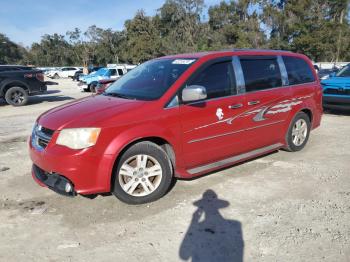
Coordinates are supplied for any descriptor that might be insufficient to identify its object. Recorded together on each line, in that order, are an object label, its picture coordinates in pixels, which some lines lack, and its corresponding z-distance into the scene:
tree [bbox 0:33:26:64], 77.19
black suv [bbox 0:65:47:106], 13.64
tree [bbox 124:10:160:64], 54.84
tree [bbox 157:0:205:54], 61.38
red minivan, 3.75
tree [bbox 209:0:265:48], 47.34
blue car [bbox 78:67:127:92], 20.17
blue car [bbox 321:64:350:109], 9.00
